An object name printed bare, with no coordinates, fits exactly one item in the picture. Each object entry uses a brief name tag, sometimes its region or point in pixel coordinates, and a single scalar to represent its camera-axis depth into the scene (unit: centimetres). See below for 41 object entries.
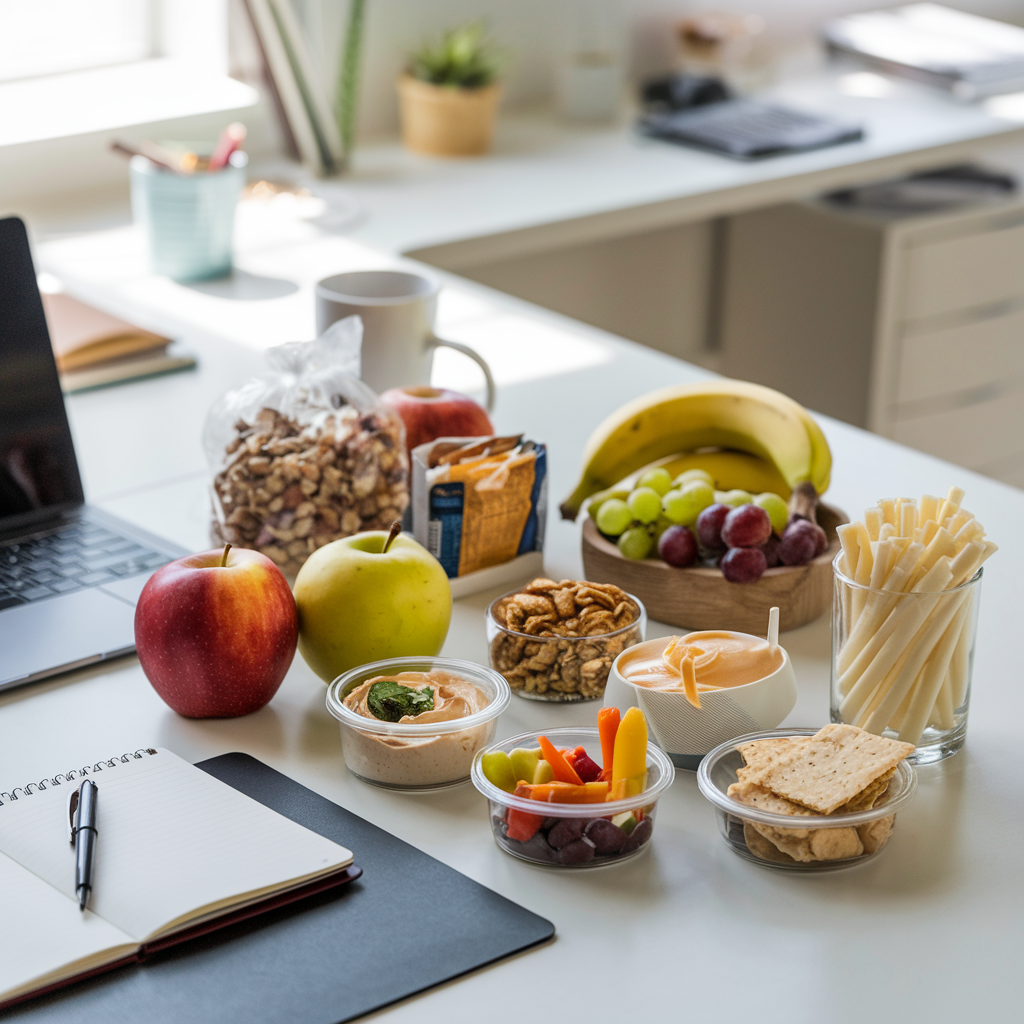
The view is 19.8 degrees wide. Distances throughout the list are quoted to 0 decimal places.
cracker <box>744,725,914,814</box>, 130
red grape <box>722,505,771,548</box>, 150
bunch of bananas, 164
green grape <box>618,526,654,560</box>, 153
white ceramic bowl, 137
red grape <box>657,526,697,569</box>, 151
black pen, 127
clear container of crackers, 130
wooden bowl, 151
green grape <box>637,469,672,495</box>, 156
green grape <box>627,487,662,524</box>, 154
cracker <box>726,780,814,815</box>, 130
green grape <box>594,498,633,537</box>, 154
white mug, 171
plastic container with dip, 137
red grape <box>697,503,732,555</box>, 151
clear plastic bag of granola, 156
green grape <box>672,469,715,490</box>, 156
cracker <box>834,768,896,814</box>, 130
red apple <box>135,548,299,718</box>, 141
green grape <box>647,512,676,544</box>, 154
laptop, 155
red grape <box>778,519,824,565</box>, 151
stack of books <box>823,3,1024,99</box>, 322
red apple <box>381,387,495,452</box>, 164
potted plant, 284
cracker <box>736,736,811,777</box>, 133
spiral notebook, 125
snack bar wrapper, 154
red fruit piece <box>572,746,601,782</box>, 133
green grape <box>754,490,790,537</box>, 153
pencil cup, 209
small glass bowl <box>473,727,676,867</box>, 130
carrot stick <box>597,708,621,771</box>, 133
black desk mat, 123
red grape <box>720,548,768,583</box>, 149
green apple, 144
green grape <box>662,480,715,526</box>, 153
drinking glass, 136
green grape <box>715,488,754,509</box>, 154
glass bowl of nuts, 144
